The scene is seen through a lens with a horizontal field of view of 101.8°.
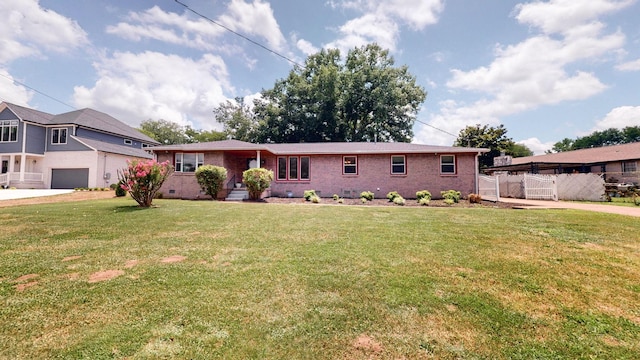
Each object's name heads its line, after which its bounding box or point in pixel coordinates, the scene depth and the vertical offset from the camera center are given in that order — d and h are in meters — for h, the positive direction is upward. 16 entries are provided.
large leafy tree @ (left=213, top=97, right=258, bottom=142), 35.59 +10.21
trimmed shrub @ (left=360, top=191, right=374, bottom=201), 14.68 -0.41
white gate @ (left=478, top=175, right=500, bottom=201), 15.28 +0.06
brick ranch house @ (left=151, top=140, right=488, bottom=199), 16.34 +1.42
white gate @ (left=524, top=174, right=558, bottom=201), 15.79 +0.04
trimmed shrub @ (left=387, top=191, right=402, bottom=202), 14.39 -0.41
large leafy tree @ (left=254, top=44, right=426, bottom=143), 30.09 +10.37
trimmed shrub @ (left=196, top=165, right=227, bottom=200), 14.39 +0.65
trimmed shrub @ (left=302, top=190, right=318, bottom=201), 14.77 -0.33
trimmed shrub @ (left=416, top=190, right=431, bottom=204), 14.15 -0.36
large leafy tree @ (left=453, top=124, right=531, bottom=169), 32.16 +6.12
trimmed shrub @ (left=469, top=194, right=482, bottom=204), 14.08 -0.59
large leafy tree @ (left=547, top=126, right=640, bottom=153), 52.07 +10.68
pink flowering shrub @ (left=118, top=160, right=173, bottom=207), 9.90 +0.40
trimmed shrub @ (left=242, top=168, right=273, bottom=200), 14.38 +0.52
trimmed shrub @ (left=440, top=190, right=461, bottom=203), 14.17 -0.39
